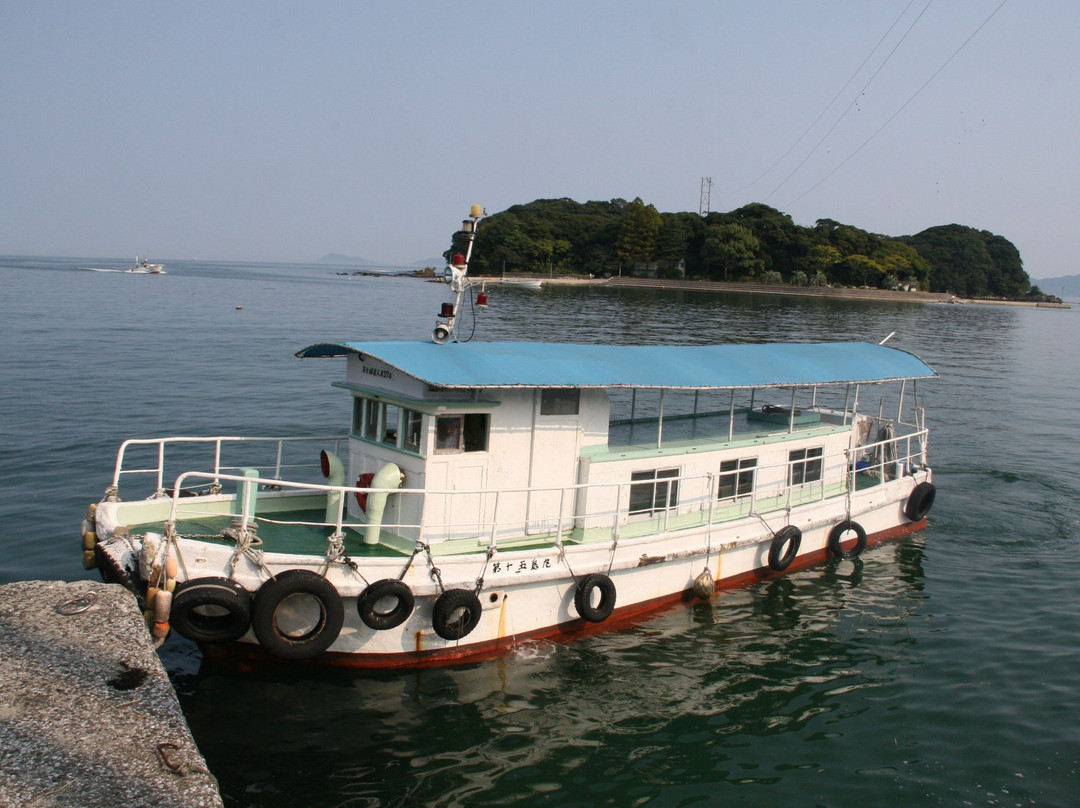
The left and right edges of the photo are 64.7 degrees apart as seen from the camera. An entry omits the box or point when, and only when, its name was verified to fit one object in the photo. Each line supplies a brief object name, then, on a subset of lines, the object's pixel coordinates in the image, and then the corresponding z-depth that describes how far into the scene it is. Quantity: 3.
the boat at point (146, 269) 136.25
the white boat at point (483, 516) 10.04
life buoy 11.99
